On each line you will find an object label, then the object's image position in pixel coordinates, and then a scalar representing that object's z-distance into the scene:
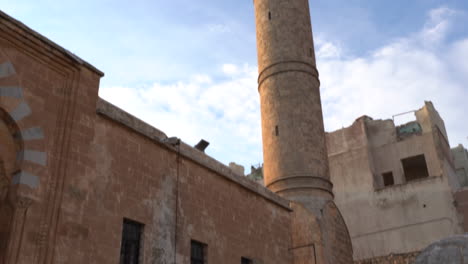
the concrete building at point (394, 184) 19.89
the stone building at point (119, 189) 6.60
